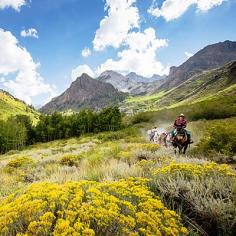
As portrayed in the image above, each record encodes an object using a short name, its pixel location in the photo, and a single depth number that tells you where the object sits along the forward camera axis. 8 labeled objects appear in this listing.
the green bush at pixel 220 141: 9.20
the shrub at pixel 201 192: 3.31
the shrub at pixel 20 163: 9.97
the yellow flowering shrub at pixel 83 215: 2.41
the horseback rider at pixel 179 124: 12.71
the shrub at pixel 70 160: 9.49
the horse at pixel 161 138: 16.84
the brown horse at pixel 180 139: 11.71
